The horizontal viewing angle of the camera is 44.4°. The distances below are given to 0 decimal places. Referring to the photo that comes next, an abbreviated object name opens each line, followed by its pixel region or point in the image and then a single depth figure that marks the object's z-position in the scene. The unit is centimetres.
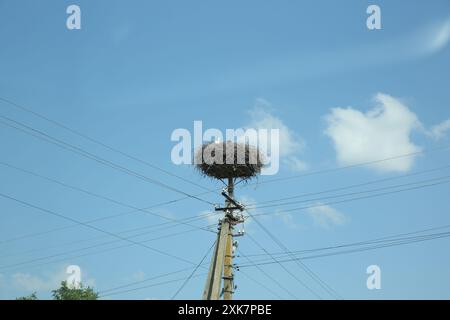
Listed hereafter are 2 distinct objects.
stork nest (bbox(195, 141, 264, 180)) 2944
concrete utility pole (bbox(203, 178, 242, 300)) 2539
